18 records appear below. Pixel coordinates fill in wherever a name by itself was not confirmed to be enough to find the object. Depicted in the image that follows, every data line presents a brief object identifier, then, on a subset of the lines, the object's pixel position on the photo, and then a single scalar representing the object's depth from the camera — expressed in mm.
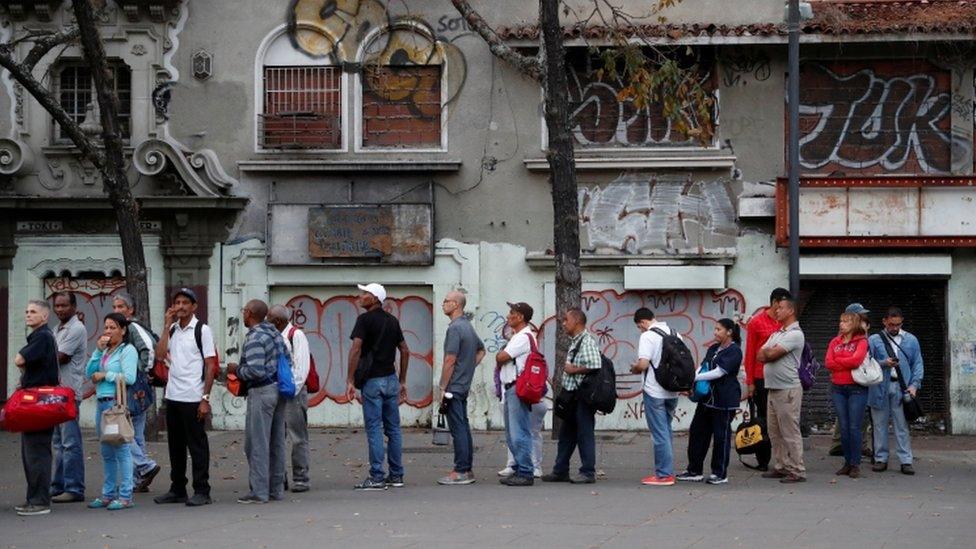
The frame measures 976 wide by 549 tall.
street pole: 19578
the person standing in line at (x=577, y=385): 15273
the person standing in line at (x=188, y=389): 13875
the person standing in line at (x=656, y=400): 15266
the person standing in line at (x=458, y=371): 15172
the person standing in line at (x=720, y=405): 15539
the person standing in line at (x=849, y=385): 16156
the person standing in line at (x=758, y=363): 16809
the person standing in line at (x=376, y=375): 15016
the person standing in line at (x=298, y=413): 15070
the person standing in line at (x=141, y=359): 14031
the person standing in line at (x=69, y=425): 14398
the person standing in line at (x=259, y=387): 13883
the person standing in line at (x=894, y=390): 16703
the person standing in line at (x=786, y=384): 15570
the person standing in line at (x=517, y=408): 15289
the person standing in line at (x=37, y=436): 13445
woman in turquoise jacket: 13602
